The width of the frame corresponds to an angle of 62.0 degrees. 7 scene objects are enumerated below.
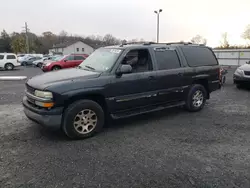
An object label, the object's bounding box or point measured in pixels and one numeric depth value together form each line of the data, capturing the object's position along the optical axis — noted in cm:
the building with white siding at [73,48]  7506
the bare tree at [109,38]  8534
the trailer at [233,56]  2470
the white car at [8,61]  2166
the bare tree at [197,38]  6339
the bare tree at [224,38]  5384
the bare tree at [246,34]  4189
